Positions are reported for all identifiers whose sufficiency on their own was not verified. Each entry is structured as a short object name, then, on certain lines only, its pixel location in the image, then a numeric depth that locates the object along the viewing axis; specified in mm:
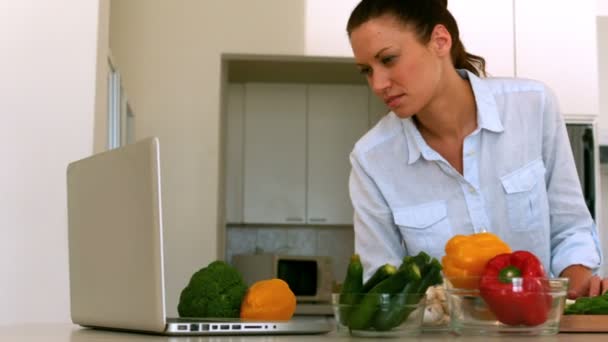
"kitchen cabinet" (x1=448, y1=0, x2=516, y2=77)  4834
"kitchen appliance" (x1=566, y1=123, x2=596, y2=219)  4725
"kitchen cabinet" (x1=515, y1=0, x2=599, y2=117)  4854
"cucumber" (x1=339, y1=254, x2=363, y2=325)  1597
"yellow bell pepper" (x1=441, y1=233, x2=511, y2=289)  1633
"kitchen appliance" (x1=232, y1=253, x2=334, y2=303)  5250
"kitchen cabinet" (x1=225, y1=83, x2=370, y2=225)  5849
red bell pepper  1549
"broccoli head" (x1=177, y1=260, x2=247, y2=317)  1795
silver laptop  1543
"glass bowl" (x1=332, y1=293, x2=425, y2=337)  1559
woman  2324
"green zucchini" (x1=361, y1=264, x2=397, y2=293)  1578
